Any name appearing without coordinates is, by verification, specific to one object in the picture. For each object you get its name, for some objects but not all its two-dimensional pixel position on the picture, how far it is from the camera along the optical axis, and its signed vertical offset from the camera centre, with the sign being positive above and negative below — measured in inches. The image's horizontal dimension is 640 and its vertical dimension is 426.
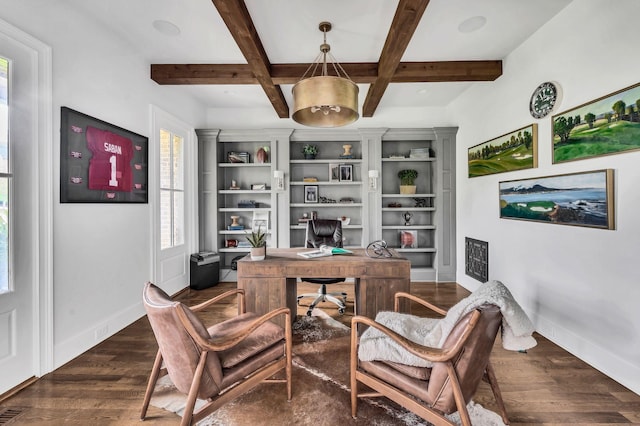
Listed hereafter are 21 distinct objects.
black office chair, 140.0 -11.5
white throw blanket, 54.2 -26.2
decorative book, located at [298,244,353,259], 106.5 -15.8
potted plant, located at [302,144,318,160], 187.7 +40.1
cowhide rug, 64.6 -47.2
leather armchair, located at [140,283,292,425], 55.4 -31.3
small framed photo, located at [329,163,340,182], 189.9 +26.7
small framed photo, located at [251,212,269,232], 190.5 -5.8
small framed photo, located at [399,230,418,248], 187.9 -18.2
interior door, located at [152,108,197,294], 140.4 +6.7
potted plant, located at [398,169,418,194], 183.6 +20.9
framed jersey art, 90.7 +19.0
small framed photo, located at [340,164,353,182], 188.9 +26.5
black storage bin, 164.2 -34.0
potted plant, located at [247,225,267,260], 102.1 -12.9
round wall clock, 100.3 +41.1
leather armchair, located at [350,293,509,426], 52.2 -31.9
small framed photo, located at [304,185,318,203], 191.1 +12.2
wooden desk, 96.8 -22.4
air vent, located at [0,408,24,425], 65.5 -47.4
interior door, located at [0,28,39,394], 73.9 -0.1
